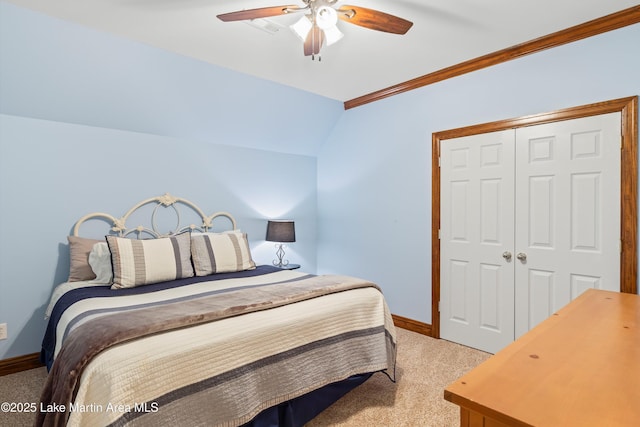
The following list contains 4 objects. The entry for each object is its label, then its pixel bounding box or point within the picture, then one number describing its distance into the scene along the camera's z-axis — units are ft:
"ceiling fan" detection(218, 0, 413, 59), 6.03
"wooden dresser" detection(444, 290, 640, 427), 2.27
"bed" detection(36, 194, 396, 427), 4.47
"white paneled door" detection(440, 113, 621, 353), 8.11
